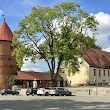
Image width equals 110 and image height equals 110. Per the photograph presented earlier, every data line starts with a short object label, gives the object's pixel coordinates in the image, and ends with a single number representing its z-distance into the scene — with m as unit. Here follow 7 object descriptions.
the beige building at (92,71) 50.36
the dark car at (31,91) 35.14
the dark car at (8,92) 37.53
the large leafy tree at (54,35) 41.90
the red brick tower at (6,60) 52.20
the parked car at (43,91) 33.19
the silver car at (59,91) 32.80
